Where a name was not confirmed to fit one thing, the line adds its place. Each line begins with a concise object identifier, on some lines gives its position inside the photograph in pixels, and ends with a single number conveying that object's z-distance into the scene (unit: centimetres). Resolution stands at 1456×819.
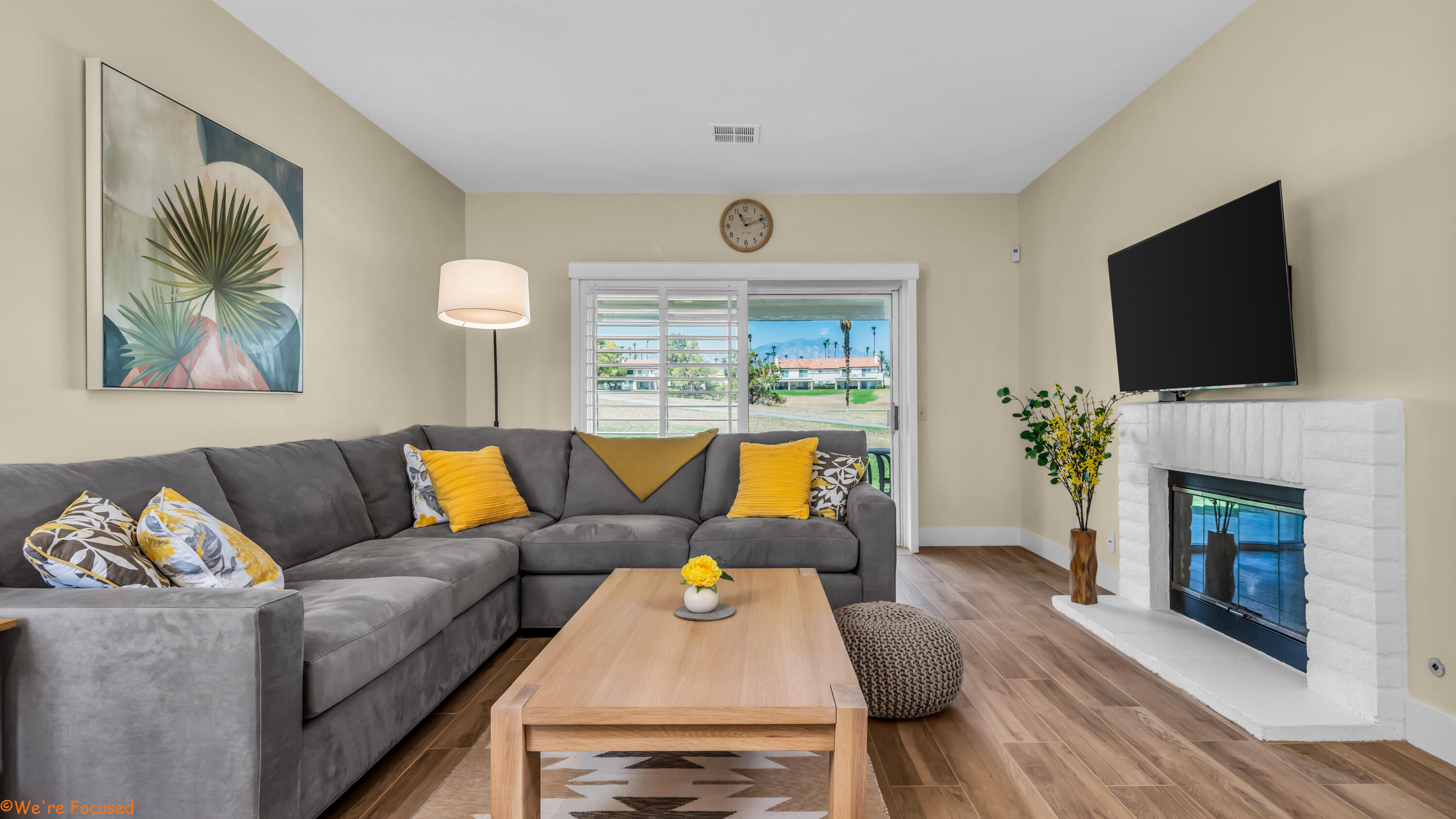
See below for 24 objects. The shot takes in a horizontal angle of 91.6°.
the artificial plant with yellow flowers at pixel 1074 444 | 346
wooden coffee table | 143
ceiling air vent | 399
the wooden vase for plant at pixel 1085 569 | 344
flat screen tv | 249
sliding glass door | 555
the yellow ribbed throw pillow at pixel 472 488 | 326
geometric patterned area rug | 178
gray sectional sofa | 145
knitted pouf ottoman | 228
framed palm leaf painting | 226
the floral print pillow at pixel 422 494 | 329
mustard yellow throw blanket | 372
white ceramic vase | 205
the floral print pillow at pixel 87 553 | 158
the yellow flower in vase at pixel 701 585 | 204
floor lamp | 371
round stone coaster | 203
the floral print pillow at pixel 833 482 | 345
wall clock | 513
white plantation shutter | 513
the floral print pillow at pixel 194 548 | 178
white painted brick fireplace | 214
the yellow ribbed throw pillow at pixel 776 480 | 339
